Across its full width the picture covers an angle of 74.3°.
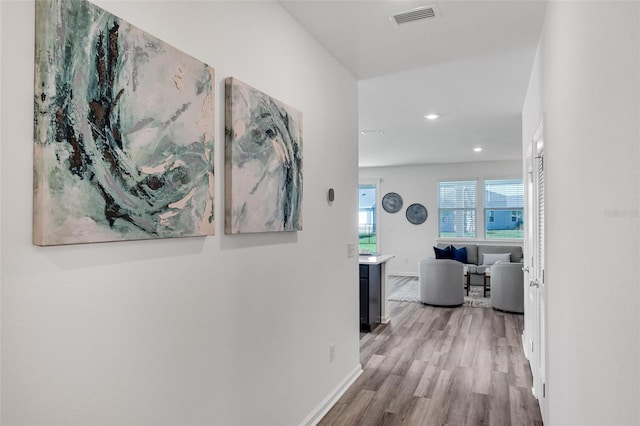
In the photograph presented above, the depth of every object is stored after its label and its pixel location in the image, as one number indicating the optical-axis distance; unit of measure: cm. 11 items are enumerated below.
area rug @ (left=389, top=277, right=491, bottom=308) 664
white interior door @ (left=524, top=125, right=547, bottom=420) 270
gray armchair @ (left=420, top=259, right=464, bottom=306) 632
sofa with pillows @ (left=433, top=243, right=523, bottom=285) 800
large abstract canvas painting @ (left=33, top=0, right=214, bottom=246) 113
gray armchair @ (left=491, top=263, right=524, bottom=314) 589
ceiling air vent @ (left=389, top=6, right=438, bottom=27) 234
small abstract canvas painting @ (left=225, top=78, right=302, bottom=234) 188
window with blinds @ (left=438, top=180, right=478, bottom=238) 922
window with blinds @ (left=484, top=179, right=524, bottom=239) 886
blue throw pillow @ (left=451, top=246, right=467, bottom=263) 835
